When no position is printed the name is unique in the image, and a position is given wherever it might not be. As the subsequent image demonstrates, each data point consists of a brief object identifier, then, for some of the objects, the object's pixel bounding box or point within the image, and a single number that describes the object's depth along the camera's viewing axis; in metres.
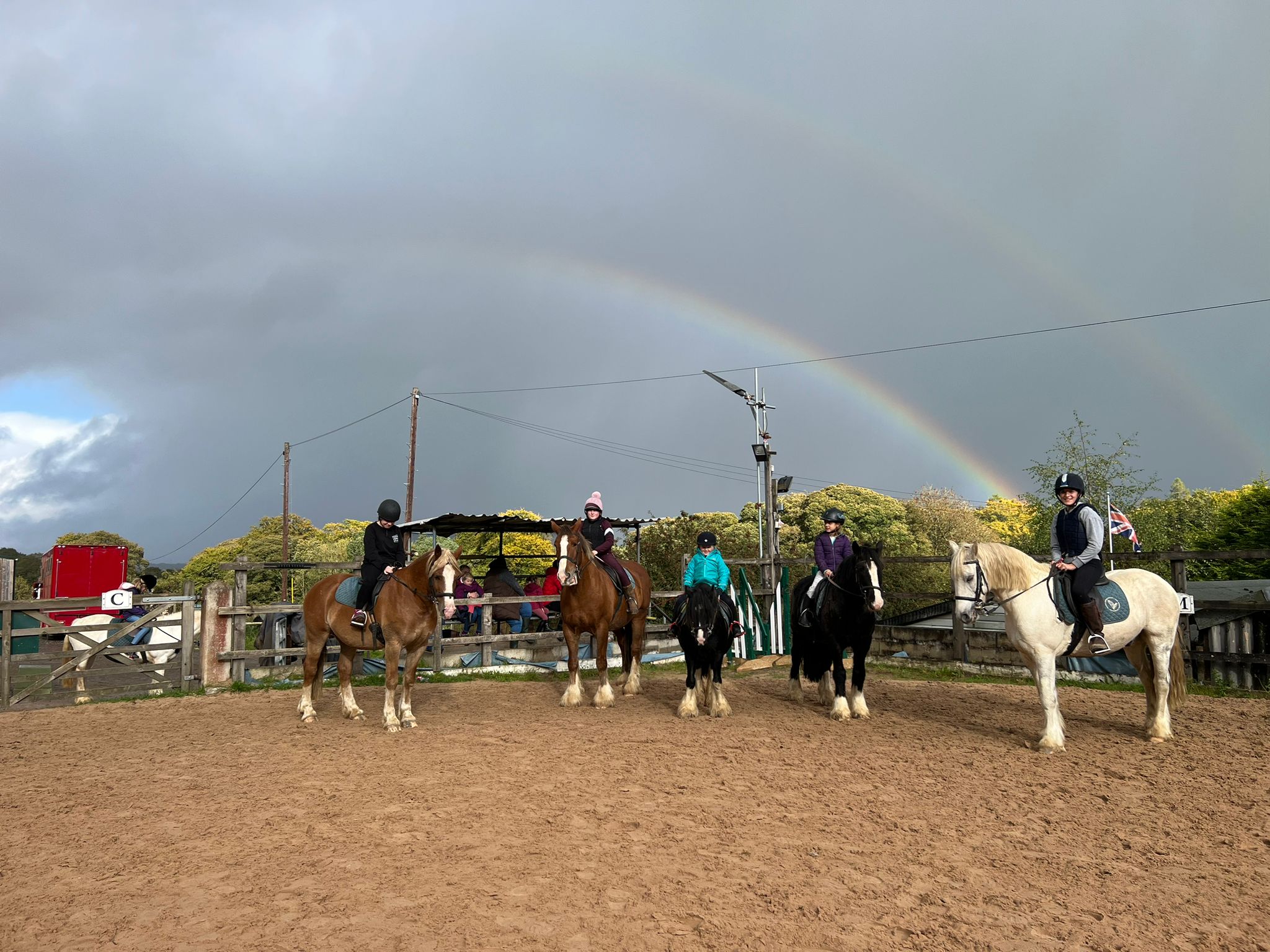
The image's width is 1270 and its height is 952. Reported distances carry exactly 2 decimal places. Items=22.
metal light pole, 16.08
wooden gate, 10.14
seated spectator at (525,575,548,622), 15.48
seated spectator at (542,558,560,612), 13.04
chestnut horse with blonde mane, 8.78
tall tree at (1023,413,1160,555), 23.67
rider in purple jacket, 9.52
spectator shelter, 15.02
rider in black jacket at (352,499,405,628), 9.23
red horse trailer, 18.38
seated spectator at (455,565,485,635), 14.26
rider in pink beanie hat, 10.77
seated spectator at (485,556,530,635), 14.93
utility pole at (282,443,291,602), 36.47
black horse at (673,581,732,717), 9.08
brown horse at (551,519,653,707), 9.77
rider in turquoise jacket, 9.42
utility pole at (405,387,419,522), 29.08
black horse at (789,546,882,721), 8.73
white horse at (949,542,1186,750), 7.66
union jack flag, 12.36
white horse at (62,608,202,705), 11.01
